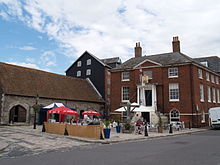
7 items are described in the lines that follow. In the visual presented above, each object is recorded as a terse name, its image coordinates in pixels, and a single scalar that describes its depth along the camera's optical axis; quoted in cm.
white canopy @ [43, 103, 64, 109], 2300
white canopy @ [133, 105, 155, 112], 2461
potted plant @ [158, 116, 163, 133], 1995
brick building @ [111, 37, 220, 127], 2667
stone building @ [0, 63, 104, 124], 2570
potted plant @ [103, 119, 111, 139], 1517
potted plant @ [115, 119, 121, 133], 1981
